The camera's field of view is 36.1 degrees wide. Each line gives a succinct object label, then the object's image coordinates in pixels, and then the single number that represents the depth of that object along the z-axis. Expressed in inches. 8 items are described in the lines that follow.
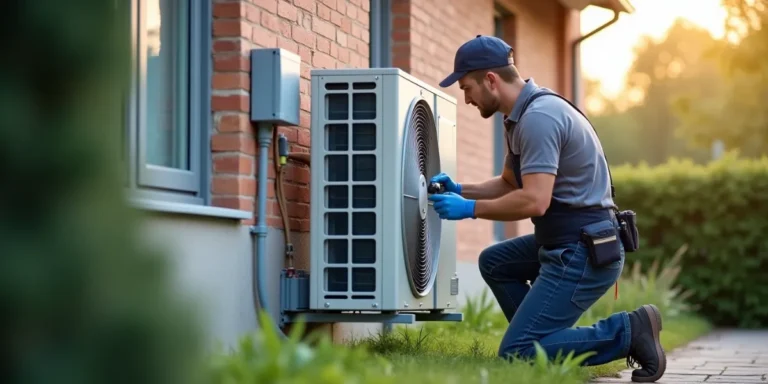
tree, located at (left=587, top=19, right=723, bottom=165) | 2450.8
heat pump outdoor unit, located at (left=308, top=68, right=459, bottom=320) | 197.9
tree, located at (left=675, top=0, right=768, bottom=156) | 909.2
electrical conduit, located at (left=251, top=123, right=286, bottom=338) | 197.8
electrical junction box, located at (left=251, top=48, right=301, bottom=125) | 196.5
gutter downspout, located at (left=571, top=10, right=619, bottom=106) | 513.7
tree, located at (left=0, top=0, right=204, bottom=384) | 72.5
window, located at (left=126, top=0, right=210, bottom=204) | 171.8
